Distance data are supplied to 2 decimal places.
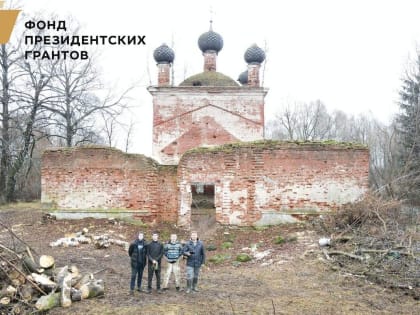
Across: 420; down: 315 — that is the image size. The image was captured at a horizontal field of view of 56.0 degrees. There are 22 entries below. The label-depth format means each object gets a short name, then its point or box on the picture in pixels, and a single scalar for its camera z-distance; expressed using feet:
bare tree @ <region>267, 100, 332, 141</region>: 112.28
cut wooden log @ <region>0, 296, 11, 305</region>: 19.60
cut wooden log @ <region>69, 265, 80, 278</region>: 22.36
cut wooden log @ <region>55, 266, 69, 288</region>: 21.08
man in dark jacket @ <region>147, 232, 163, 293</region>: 23.07
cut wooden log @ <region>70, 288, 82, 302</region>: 20.76
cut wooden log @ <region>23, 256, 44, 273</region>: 22.06
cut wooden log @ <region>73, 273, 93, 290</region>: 21.74
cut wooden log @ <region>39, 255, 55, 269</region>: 22.37
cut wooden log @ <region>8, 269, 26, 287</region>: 20.83
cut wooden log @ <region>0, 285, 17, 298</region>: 20.15
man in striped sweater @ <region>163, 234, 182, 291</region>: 23.47
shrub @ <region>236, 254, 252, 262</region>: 31.07
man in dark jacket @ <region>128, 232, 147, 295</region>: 22.67
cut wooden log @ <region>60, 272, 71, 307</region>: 20.07
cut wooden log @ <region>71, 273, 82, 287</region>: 21.72
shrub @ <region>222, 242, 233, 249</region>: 34.78
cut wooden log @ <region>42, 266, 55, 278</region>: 22.29
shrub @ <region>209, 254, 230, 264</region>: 31.28
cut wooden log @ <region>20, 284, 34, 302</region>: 20.11
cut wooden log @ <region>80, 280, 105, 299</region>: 21.26
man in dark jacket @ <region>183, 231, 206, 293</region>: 23.07
